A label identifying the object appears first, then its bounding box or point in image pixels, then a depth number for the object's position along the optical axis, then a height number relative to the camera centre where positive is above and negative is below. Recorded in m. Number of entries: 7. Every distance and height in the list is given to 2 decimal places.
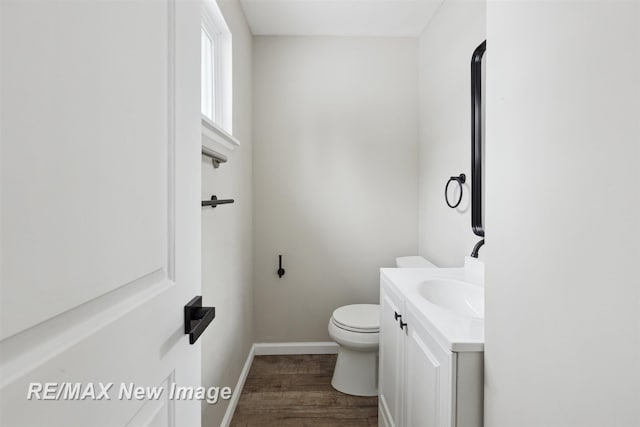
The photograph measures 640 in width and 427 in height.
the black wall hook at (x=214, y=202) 1.28 +0.03
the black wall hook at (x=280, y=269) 2.58 -0.47
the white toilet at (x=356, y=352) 1.97 -0.90
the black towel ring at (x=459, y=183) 1.81 +0.15
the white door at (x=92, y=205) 0.31 +0.01
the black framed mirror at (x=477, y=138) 1.56 +0.35
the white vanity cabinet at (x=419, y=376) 0.91 -0.55
